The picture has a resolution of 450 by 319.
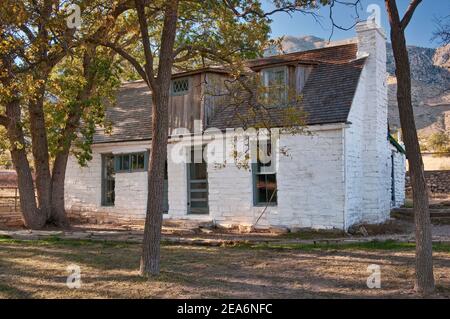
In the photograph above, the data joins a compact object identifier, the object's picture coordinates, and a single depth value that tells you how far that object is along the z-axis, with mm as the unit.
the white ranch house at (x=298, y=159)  13820
